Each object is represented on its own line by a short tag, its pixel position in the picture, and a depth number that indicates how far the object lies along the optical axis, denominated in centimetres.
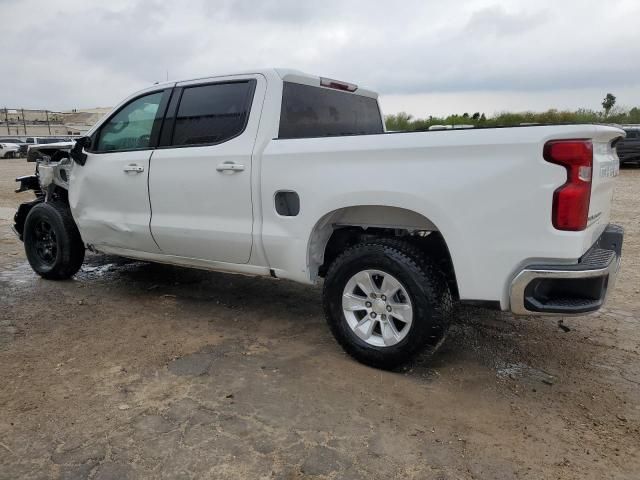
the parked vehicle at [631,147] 1897
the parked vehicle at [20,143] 3503
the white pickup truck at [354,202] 292
